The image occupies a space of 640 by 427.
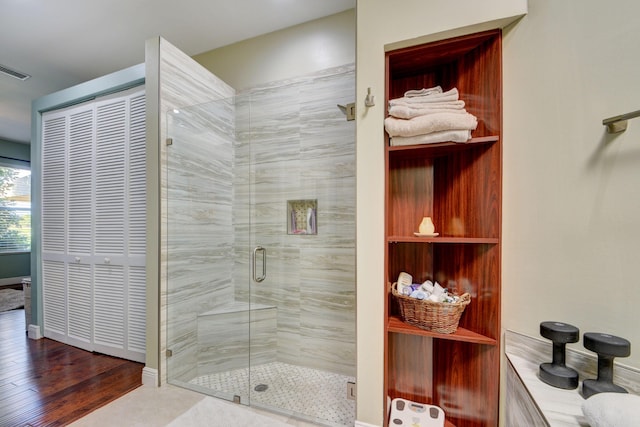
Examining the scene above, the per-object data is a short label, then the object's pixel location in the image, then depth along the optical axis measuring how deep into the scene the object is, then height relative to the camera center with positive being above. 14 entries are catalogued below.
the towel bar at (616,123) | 0.89 +0.30
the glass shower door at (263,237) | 2.12 -0.20
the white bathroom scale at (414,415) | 1.42 -1.06
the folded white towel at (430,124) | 1.28 +0.42
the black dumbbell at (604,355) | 0.87 -0.45
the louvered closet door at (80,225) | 2.57 -0.12
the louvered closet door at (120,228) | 2.35 -0.14
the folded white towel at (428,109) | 1.33 +0.50
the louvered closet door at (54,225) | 2.73 -0.13
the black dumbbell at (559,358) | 0.99 -0.54
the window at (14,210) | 5.44 +0.05
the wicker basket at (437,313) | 1.31 -0.48
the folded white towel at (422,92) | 1.40 +0.62
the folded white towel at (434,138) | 1.28 +0.36
